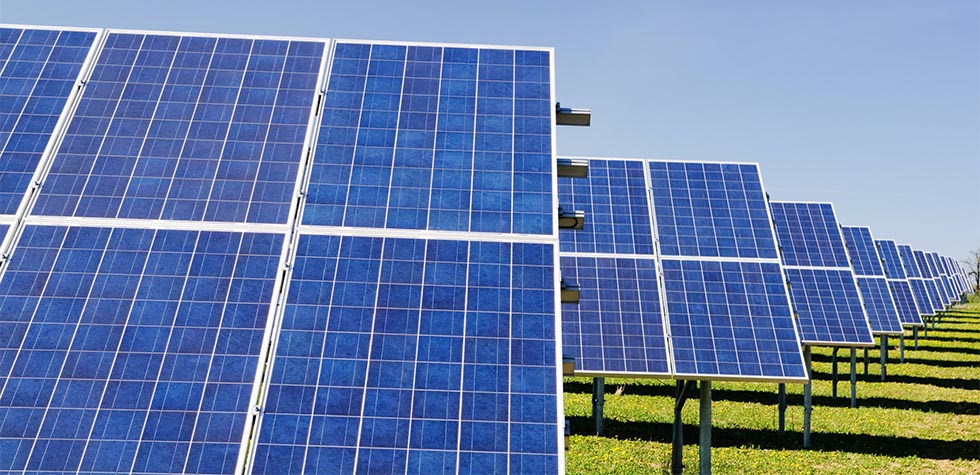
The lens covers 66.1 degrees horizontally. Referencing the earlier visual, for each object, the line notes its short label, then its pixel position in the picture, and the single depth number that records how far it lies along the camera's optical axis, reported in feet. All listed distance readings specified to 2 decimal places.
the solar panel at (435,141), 26.86
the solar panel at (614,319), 45.91
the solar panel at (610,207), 54.65
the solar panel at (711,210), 53.88
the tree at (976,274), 396.08
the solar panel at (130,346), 21.11
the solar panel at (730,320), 44.88
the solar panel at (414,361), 21.17
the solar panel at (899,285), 131.96
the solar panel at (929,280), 197.94
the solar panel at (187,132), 27.12
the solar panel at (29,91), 27.89
